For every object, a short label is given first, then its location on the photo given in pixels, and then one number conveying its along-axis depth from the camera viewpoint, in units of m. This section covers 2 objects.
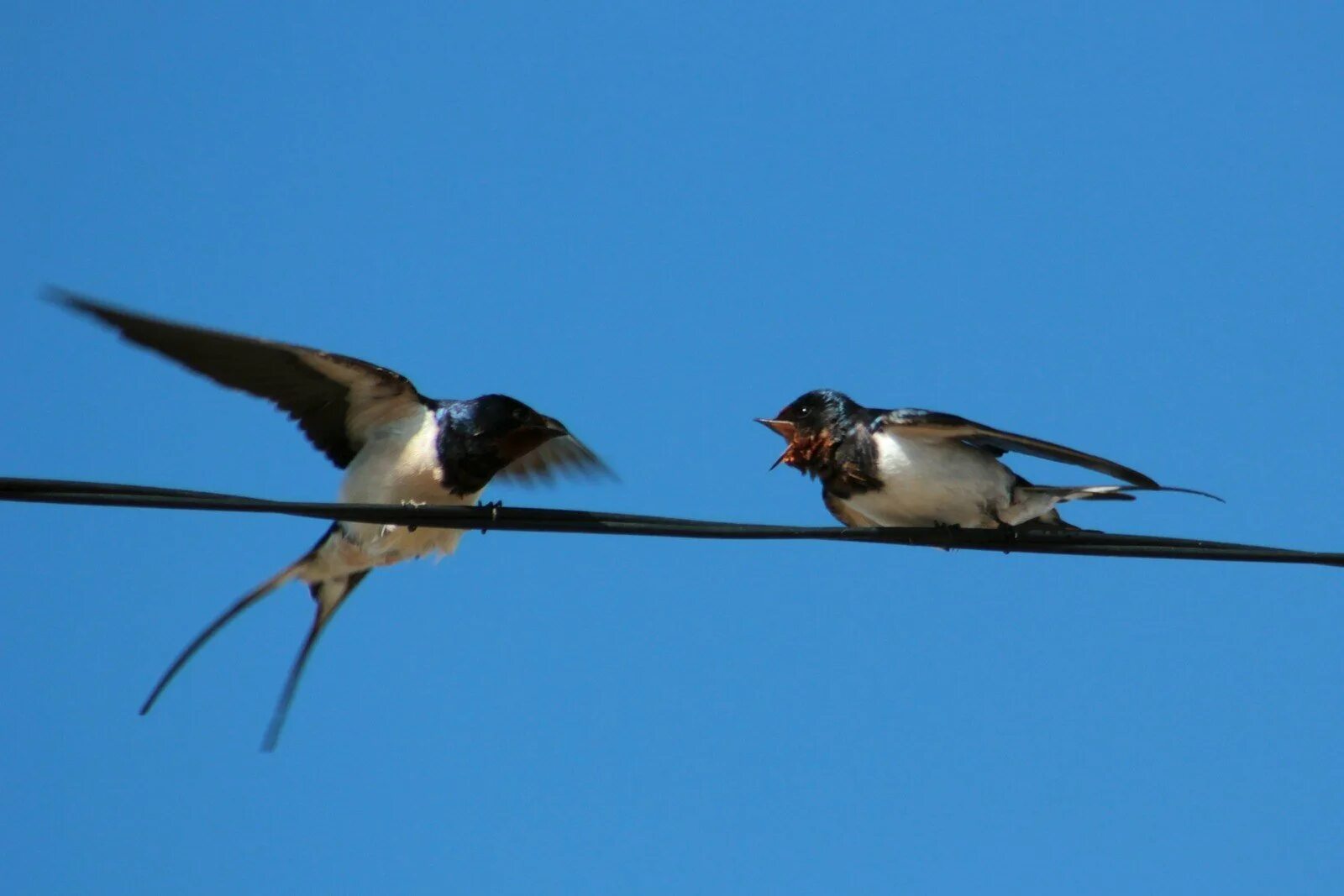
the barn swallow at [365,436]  10.80
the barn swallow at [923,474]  9.89
